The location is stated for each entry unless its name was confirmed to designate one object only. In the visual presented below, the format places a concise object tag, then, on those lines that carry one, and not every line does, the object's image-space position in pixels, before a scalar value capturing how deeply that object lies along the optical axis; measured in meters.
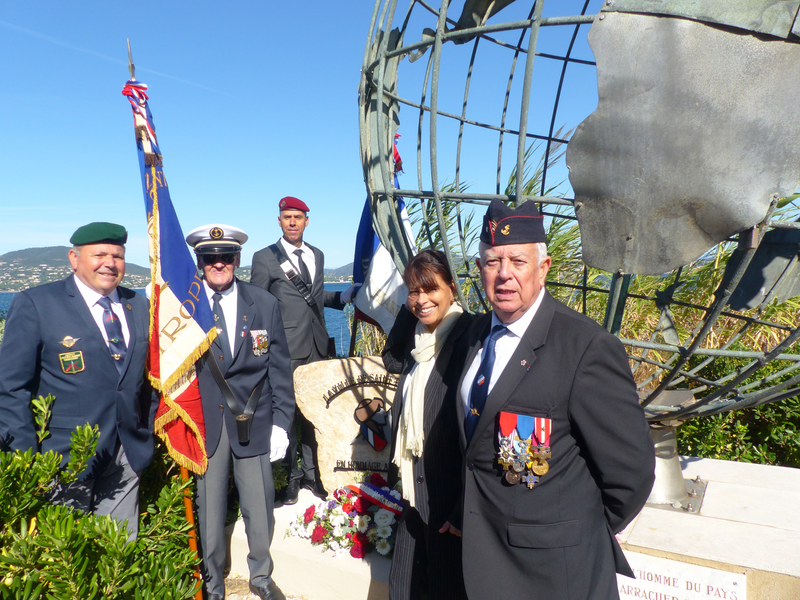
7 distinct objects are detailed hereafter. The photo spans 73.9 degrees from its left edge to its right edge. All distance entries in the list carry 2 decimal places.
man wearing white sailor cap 2.68
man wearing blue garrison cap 1.46
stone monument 3.47
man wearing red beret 3.85
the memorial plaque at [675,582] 2.17
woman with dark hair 2.00
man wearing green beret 2.18
